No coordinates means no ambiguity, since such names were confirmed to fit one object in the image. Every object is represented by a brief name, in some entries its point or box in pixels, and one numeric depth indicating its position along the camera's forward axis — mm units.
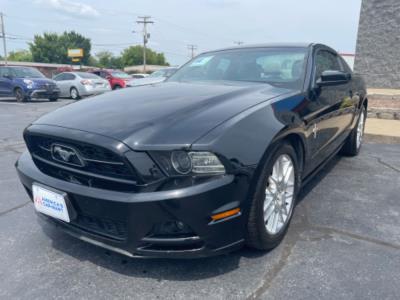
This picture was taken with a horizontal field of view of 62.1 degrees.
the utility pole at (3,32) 48500
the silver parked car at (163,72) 13148
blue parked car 12859
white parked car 14144
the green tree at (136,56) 96000
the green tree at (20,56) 86125
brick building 11461
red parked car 16406
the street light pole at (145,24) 53219
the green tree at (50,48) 77000
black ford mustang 1738
